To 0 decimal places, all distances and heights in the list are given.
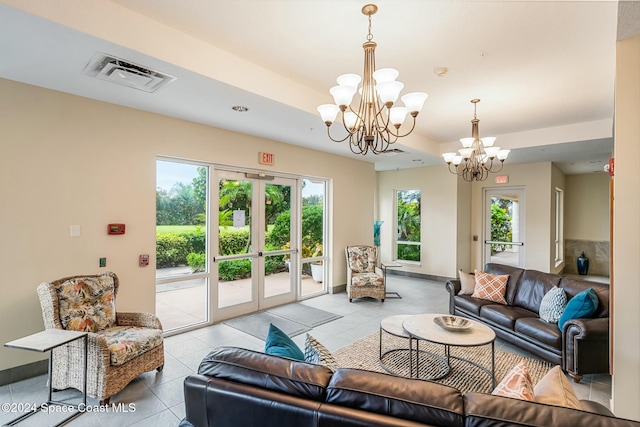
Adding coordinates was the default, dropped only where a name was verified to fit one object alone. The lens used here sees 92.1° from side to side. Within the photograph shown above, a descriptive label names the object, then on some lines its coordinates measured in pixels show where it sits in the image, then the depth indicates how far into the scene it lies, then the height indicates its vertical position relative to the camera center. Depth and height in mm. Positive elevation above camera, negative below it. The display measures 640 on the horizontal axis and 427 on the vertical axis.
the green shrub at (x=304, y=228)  5197 -271
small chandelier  3929 +808
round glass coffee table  2666 -1108
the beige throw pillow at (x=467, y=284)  4309 -999
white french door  4480 -476
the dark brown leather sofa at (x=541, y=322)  2791 -1168
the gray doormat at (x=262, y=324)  3994 -1551
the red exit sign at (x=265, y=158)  4770 +854
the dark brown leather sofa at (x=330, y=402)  1075 -723
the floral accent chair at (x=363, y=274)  5434 -1124
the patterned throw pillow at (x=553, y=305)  3246 -989
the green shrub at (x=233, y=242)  4506 -441
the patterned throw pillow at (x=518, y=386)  1283 -764
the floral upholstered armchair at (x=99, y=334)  2436 -1084
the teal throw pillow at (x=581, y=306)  2959 -905
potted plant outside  5904 -1066
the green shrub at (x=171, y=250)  3868 -485
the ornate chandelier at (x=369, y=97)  2156 +859
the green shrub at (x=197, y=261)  4173 -668
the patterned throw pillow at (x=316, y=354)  1714 -825
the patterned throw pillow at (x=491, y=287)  4023 -985
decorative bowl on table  2889 -1075
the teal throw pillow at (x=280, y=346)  1793 -802
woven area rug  2895 -1557
